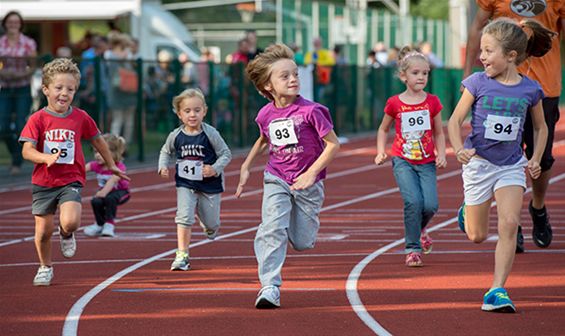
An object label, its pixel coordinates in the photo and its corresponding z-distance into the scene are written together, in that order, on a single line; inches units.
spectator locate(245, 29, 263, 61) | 1088.8
